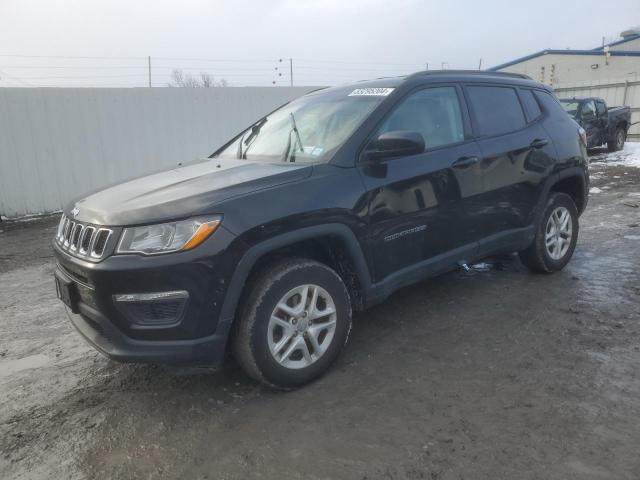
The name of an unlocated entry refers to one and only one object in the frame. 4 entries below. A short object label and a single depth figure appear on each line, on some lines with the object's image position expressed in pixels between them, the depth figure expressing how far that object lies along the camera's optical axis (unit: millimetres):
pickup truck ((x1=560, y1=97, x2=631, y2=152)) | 14555
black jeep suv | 2543
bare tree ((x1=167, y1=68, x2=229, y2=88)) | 41050
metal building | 23594
